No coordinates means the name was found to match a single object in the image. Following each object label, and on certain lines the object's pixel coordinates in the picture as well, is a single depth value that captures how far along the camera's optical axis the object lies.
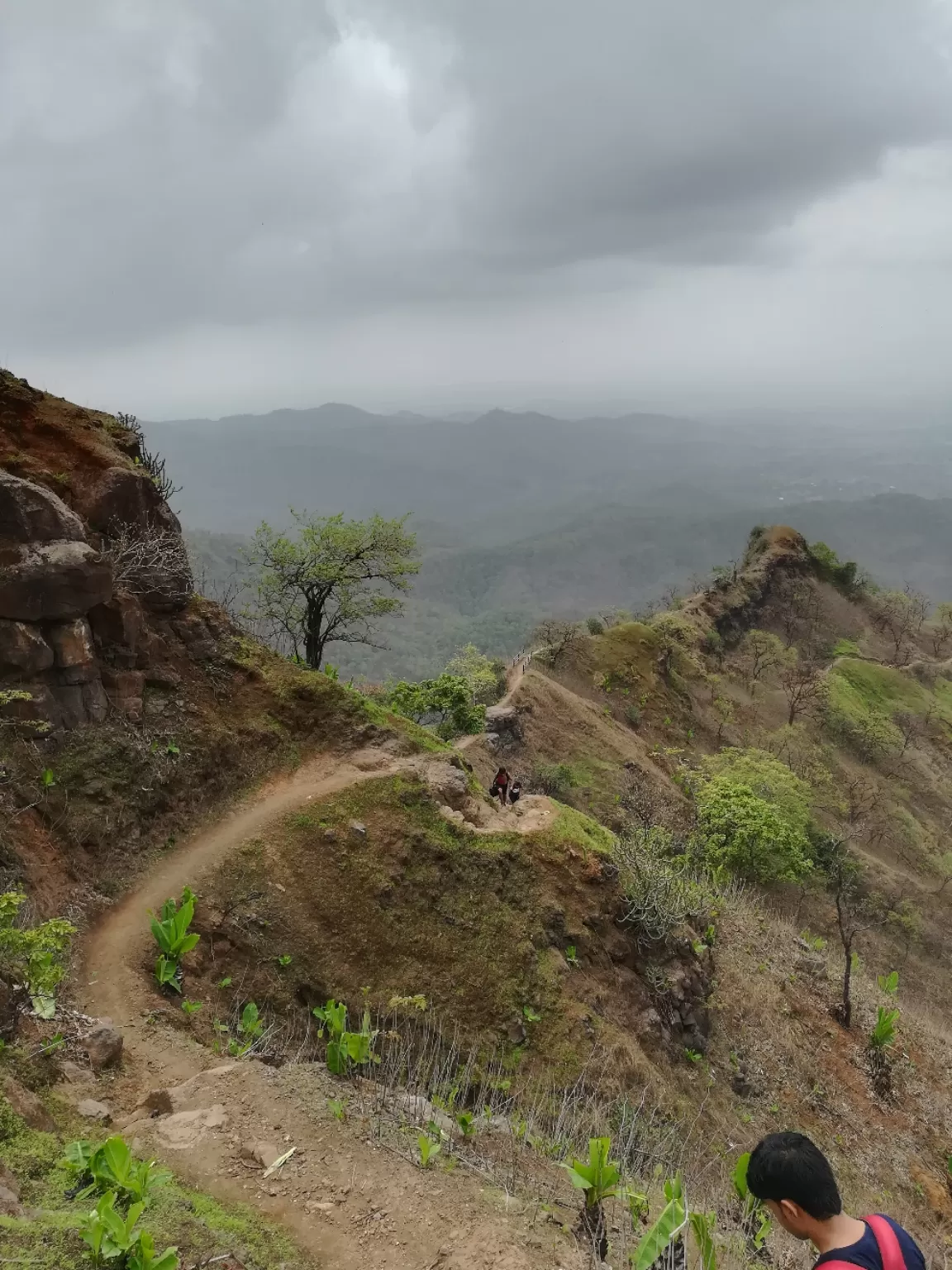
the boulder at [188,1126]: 8.93
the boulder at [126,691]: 17.22
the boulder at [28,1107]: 7.99
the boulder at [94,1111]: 8.98
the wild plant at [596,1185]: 8.16
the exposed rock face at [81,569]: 15.20
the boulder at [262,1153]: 8.86
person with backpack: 4.48
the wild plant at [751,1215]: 9.34
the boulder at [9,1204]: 6.15
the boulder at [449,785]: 19.30
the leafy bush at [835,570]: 73.19
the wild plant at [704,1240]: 7.17
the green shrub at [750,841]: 31.50
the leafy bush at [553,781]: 34.31
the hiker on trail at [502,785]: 25.14
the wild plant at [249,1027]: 12.83
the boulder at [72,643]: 15.86
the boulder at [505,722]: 36.44
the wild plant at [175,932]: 13.27
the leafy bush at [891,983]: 24.88
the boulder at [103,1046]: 10.18
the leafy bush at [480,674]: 42.75
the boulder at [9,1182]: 6.65
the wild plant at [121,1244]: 5.77
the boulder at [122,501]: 17.59
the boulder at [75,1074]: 9.66
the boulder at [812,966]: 23.98
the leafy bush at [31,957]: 9.56
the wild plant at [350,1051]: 11.23
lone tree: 28.39
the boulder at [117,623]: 17.30
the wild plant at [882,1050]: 21.19
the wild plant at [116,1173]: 6.78
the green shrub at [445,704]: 32.22
